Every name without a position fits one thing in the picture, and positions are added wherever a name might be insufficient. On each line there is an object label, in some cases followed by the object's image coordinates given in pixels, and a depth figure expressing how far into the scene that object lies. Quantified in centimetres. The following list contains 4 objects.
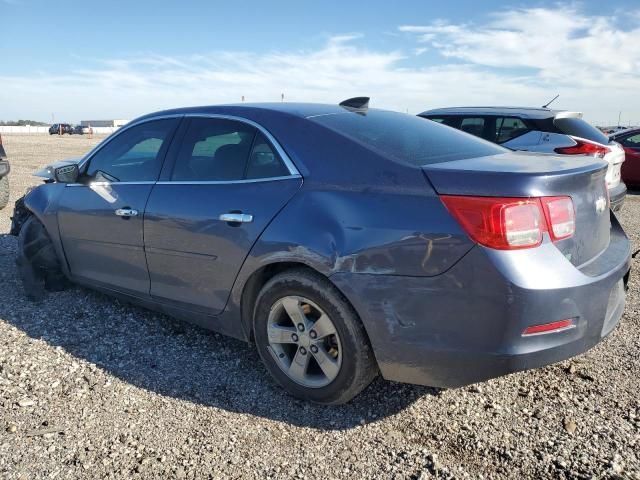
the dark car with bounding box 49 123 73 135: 6182
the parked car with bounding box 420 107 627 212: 679
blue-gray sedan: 232
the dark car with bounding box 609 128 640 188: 1105
